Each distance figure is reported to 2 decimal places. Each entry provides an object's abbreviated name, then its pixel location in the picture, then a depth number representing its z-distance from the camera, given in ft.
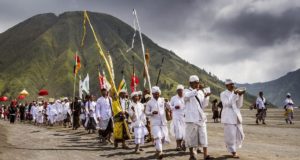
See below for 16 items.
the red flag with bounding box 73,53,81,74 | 87.92
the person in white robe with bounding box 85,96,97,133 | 72.49
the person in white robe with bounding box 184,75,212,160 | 35.24
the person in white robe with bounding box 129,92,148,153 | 43.39
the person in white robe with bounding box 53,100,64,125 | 104.88
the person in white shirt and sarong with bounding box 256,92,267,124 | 92.94
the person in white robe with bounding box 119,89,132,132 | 49.45
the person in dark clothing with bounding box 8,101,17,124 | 128.36
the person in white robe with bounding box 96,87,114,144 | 54.39
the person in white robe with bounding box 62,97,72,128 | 98.99
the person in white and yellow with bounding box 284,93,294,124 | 96.53
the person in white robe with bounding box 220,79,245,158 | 36.96
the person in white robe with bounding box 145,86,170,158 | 39.40
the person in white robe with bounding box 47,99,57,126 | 107.45
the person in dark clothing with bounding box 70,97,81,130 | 85.87
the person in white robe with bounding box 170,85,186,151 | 44.01
